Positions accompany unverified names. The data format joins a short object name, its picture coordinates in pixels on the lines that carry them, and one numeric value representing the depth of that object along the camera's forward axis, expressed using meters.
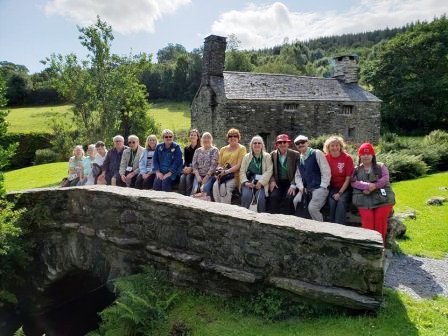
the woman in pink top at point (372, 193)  6.21
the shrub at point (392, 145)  20.96
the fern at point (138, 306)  5.02
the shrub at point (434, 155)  19.00
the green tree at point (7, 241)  6.67
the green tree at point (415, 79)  38.38
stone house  24.81
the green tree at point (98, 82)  20.81
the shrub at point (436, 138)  21.59
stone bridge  4.35
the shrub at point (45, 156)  29.17
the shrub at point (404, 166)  16.95
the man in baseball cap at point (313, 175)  6.43
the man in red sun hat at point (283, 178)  6.75
